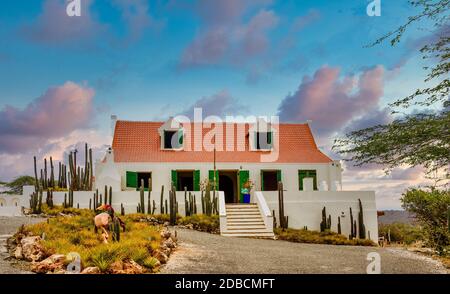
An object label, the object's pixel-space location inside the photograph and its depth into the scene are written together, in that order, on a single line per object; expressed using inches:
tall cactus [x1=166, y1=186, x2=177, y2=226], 826.8
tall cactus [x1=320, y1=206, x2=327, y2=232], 888.5
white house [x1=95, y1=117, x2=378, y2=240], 919.7
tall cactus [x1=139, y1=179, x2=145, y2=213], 883.4
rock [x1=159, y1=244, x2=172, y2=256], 514.3
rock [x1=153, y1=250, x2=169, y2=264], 470.5
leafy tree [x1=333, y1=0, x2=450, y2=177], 533.6
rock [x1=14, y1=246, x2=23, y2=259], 478.2
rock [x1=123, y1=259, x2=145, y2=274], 406.9
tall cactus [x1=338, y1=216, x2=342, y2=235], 888.0
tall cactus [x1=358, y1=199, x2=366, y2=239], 875.4
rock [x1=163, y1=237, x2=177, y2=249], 550.3
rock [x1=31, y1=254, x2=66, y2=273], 419.2
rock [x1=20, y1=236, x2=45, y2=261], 464.4
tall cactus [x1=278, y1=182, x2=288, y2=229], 858.8
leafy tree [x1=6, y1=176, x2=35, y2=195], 1841.8
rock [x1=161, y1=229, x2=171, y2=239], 591.4
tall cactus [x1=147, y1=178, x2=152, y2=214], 886.9
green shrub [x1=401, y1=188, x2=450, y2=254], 608.7
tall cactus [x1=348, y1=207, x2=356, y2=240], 886.6
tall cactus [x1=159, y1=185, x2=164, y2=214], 885.2
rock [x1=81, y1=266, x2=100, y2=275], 395.0
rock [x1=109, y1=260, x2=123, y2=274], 402.0
